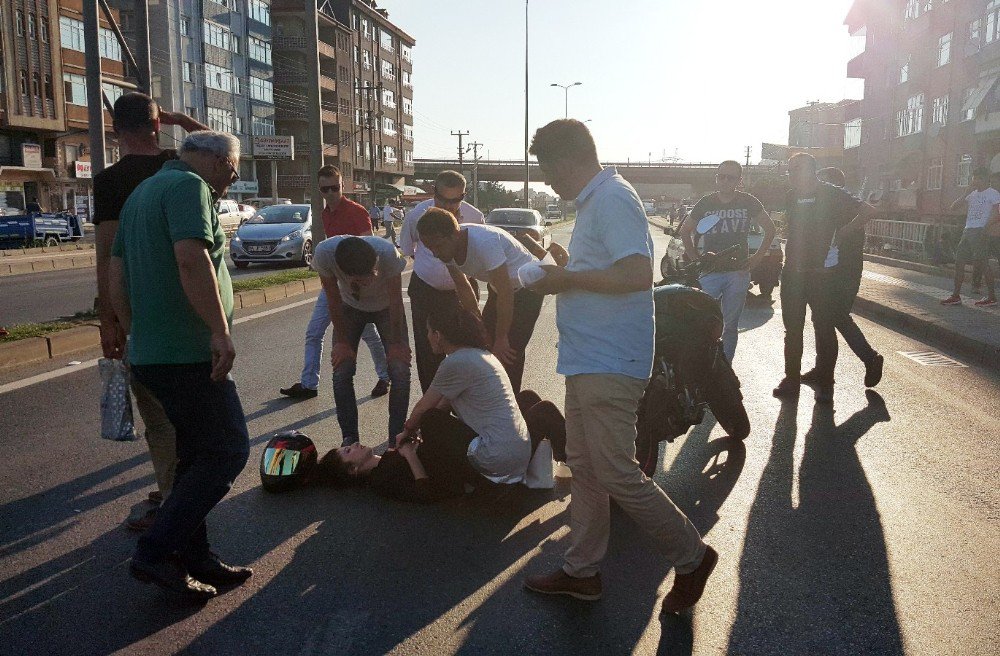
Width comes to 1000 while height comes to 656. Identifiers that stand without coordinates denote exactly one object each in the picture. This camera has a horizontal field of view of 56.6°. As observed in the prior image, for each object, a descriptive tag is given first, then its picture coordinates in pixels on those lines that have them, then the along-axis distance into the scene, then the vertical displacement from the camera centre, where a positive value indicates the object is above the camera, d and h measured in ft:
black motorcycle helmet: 16.10 -4.66
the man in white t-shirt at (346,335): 17.88 -2.61
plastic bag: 13.30 -3.00
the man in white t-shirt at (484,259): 15.14 -1.13
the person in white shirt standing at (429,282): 17.93 -1.73
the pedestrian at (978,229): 42.27 -1.66
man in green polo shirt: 11.12 -1.80
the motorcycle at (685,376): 16.83 -3.53
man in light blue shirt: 10.79 -1.61
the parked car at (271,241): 73.41 -3.74
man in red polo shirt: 23.97 -3.03
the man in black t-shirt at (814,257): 24.41 -1.72
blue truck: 99.76 -3.97
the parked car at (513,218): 90.58 -2.44
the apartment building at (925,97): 117.70 +14.26
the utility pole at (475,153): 317.03 +15.79
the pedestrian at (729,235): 23.44 -1.10
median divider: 28.14 -4.87
